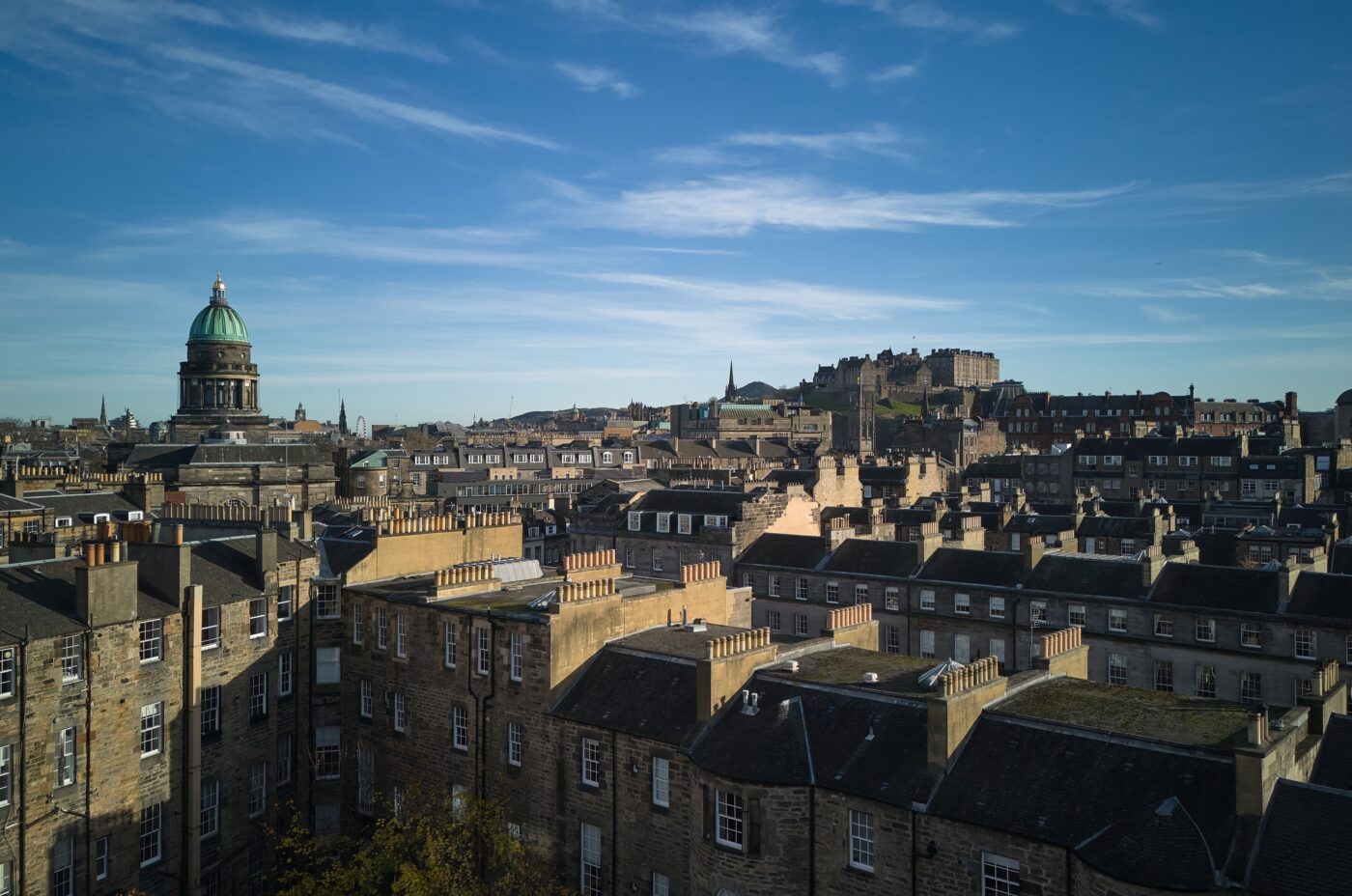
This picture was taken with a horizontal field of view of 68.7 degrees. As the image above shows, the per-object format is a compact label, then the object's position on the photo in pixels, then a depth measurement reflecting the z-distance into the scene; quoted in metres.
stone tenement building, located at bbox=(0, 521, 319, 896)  23.53
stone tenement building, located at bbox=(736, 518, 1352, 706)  39.97
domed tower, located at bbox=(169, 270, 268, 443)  86.00
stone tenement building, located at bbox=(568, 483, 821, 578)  56.69
